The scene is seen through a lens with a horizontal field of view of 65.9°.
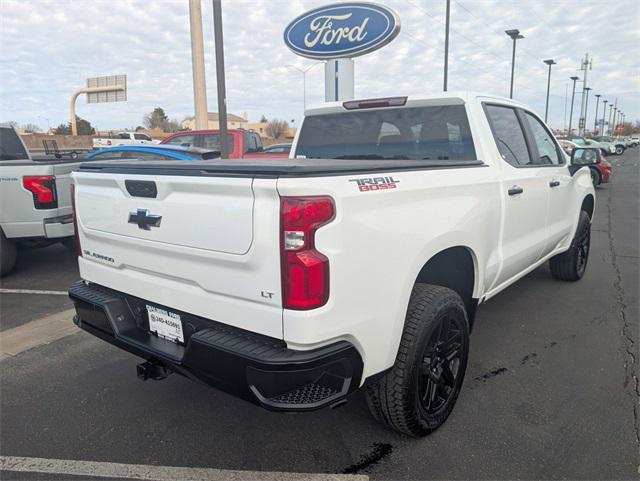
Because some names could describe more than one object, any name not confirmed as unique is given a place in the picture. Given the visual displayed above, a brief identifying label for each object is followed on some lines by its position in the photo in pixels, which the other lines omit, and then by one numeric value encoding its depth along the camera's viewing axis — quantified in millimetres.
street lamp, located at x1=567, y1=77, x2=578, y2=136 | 56888
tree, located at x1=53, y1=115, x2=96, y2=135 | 68812
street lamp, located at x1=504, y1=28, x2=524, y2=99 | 26966
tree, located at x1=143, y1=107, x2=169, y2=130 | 95525
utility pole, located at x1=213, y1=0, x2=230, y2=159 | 7289
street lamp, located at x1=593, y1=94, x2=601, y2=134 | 98031
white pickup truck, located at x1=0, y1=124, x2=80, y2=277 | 5625
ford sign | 10148
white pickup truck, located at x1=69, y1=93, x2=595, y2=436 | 2004
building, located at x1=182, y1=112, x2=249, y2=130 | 74906
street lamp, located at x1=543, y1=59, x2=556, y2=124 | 39281
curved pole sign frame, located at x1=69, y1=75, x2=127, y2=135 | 49125
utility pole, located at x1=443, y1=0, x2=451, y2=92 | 18234
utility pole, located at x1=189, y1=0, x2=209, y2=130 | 15289
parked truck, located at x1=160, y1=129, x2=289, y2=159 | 9836
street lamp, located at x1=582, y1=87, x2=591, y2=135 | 62200
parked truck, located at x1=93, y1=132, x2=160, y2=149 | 34875
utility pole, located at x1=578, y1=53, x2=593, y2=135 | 62412
